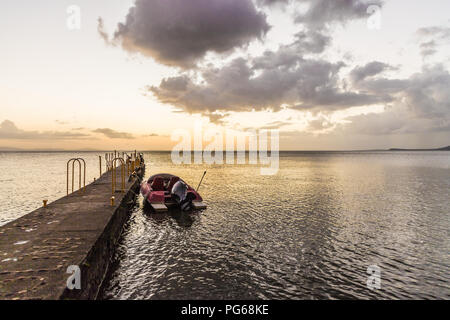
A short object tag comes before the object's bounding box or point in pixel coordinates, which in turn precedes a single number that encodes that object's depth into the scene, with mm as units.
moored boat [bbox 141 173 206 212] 19469
